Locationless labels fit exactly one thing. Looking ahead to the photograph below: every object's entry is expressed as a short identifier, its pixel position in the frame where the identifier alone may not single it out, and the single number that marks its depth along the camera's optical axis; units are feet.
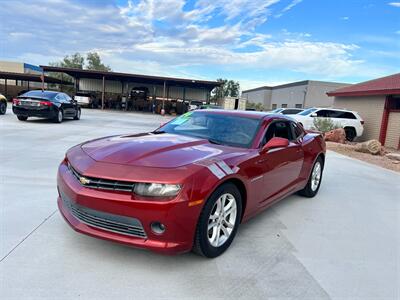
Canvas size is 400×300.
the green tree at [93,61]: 271.90
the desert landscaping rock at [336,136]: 55.57
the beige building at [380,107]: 56.90
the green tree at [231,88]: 357.41
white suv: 60.64
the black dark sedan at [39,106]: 46.19
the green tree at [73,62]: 259.39
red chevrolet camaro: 9.11
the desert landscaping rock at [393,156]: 40.54
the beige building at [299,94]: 159.53
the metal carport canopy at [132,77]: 109.20
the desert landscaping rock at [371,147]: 45.75
